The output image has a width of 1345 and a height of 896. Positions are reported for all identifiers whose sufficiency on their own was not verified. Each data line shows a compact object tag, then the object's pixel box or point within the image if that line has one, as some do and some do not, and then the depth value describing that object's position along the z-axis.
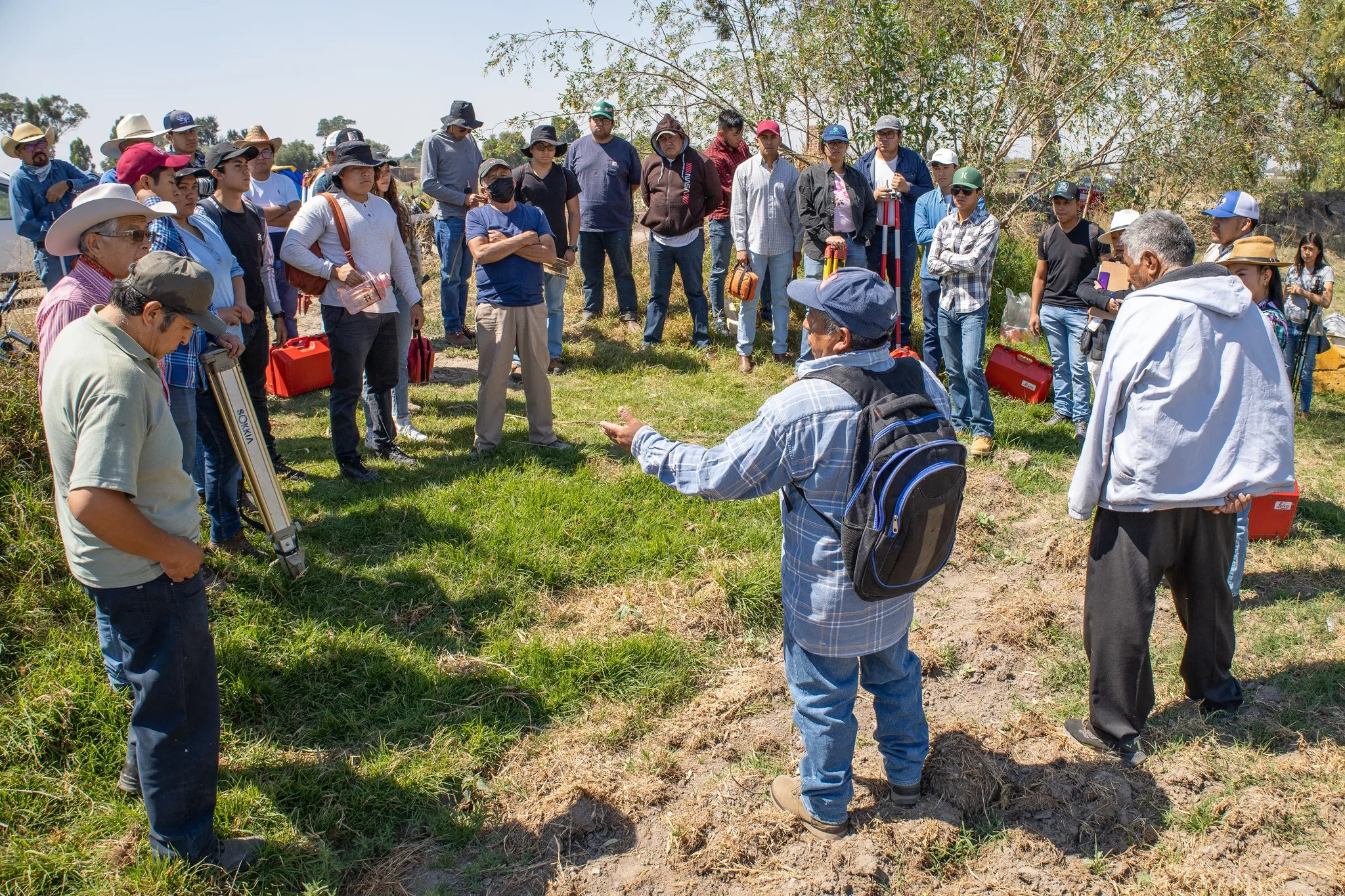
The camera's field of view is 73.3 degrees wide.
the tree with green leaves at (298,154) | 39.38
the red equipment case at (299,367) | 7.90
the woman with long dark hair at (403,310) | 6.67
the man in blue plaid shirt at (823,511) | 2.85
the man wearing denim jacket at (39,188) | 7.61
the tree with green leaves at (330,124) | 46.97
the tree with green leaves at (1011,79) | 9.98
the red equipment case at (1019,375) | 8.14
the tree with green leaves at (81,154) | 30.38
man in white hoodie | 3.37
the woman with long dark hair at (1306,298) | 8.27
